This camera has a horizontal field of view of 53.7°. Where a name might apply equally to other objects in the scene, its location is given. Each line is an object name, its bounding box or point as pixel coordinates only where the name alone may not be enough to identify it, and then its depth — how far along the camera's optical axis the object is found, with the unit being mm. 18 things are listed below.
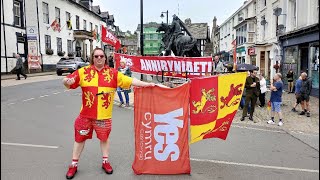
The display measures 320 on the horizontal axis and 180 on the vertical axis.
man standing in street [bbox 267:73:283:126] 8773
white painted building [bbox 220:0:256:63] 34875
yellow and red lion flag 4594
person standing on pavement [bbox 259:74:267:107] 11320
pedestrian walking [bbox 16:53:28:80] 19839
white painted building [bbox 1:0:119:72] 26078
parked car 25891
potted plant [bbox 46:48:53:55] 32594
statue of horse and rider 16812
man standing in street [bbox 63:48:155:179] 4273
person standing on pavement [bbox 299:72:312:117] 9148
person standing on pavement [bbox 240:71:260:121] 9586
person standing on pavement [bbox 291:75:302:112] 9851
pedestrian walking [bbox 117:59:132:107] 11508
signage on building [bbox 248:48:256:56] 31984
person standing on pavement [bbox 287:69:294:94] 15882
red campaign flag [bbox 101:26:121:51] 15422
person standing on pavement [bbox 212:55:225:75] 13497
